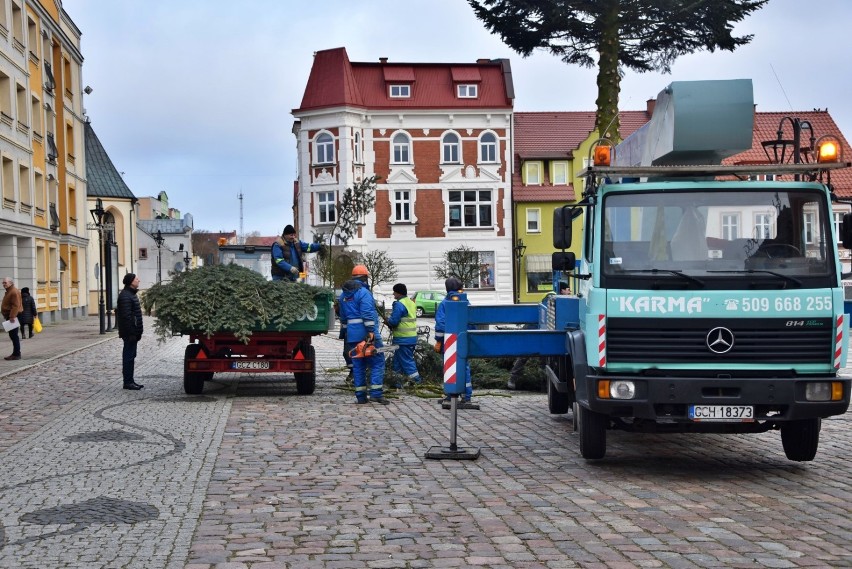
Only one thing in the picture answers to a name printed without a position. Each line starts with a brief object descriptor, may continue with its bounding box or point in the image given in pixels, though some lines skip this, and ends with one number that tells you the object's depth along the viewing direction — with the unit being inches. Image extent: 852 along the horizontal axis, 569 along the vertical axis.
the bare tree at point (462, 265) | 2132.1
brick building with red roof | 2343.8
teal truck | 344.8
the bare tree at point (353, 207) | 749.9
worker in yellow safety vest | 610.2
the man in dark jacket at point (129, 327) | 657.0
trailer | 608.7
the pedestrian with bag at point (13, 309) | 903.7
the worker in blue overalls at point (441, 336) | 570.6
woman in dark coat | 1183.6
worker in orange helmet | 577.6
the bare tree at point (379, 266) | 2017.7
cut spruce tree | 589.0
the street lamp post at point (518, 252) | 2364.1
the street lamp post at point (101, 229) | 1389.0
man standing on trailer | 642.2
